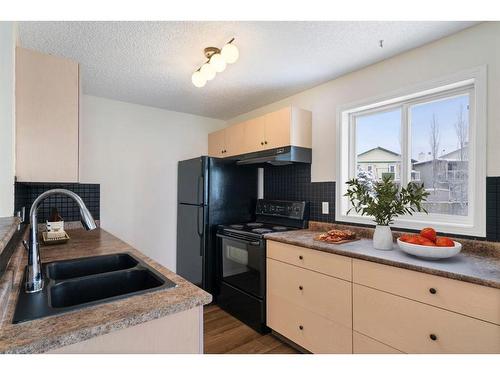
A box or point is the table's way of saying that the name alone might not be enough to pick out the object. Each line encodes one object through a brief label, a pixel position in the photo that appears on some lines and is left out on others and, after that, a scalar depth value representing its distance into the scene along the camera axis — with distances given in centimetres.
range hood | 251
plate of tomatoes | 144
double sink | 86
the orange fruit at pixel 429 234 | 155
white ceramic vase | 176
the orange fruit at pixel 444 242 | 148
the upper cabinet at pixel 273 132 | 252
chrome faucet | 97
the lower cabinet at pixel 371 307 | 123
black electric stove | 233
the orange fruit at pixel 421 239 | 153
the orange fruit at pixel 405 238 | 166
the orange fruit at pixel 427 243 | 150
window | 167
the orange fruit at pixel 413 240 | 155
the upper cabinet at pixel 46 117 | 149
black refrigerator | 283
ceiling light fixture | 165
